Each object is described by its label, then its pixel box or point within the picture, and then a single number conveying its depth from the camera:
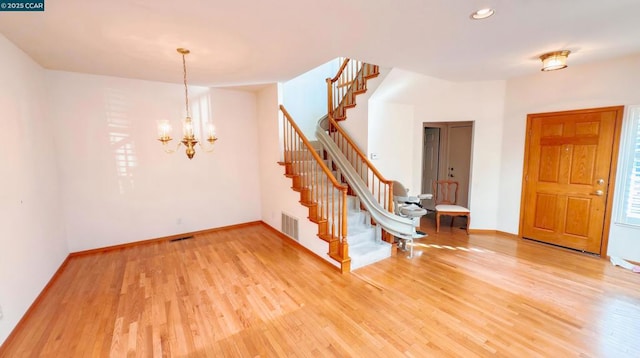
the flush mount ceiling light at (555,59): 3.04
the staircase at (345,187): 3.51
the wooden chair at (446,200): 4.77
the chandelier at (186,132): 2.72
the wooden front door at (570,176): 3.64
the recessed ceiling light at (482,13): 2.04
